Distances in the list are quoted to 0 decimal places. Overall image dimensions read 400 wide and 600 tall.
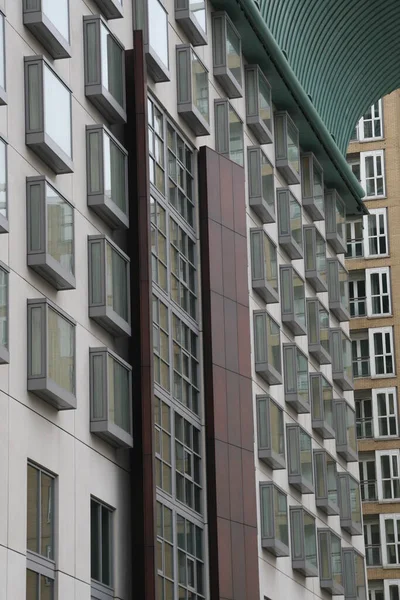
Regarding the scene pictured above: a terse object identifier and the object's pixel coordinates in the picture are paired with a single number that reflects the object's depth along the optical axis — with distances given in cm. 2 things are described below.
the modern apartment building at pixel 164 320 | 2842
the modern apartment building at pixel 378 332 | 7819
